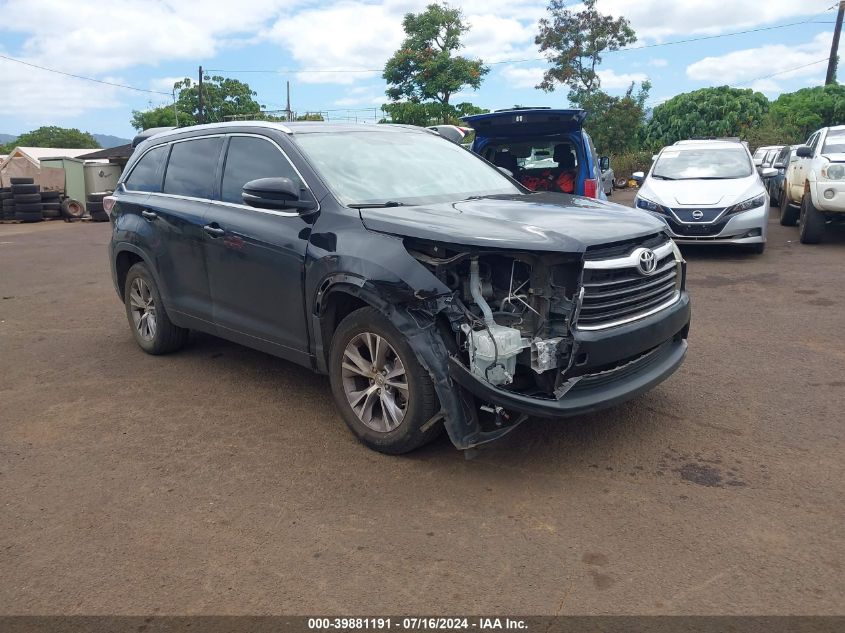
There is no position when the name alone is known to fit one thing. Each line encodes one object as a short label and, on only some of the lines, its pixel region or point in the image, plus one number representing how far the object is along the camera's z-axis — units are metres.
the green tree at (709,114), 40.47
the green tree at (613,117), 31.81
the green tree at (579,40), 30.70
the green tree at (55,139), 74.81
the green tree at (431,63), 36.31
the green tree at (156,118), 62.74
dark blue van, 9.08
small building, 25.42
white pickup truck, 10.19
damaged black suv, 3.52
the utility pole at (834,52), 30.50
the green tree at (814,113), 36.66
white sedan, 9.60
